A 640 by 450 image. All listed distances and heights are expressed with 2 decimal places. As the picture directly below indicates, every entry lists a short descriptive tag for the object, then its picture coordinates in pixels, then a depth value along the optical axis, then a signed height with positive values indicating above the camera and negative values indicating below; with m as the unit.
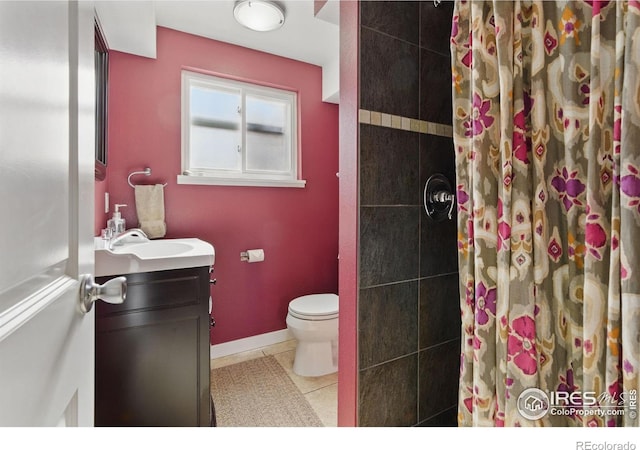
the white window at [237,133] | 2.13 +0.71
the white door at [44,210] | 0.37 +0.02
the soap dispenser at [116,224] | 1.65 +0.00
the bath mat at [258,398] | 1.55 -1.03
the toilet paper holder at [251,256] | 2.22 -0.24
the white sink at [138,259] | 1.21 -0.15
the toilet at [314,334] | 1.85 -0.71
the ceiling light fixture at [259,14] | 1.67 +1.24
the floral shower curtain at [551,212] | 0.63 +0.03
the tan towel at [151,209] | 1.88 +0.09
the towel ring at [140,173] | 1.90 +0.33
